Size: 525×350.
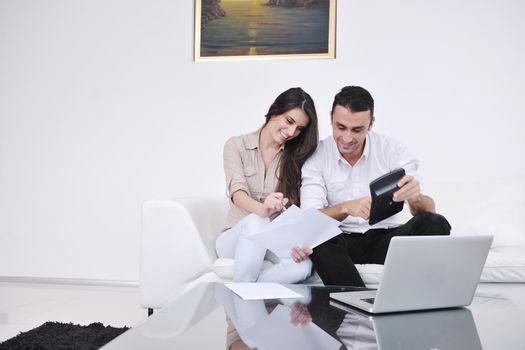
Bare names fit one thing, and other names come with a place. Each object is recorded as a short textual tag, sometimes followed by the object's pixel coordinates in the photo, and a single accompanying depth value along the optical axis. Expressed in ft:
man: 6.98
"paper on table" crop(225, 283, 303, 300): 4.87
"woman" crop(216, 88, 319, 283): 7.32
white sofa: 7.18
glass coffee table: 3.36
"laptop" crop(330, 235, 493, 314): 4.12
